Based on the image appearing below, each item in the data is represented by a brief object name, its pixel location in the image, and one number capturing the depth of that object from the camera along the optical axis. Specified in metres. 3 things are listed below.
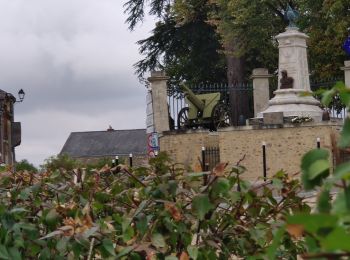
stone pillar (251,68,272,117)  30.23
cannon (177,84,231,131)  29.23
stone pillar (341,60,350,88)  28.91
